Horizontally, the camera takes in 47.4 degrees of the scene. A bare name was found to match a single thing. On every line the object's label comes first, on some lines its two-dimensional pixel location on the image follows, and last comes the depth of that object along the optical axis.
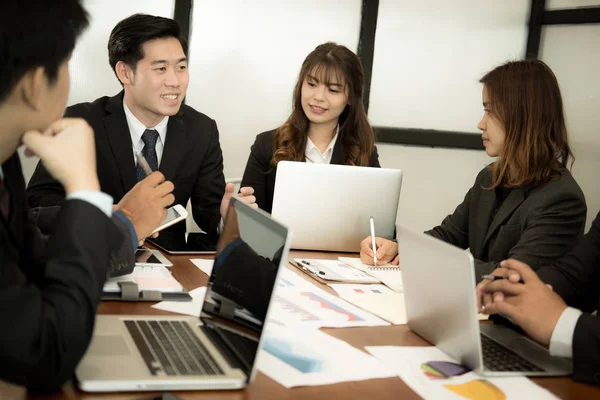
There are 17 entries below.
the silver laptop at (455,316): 1.32
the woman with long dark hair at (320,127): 3.21
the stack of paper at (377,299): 1.72
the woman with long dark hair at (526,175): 2.19
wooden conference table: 1.11
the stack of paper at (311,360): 1.25
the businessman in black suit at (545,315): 1.37
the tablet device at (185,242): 2.24
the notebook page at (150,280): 1.65
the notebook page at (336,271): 2.05
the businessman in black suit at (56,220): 1.01
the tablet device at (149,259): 1.96
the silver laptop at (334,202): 2.37
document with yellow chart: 1.24
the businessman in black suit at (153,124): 2.79
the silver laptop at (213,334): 1.13
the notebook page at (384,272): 2.04
